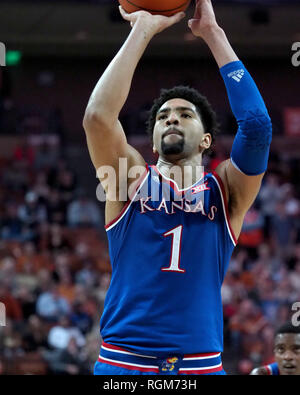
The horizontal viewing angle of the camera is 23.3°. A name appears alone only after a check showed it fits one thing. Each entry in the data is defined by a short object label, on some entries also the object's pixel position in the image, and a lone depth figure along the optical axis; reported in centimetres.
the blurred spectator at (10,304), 1066
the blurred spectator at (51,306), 1097
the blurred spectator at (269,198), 1509
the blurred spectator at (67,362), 980
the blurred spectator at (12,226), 1367
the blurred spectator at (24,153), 1664
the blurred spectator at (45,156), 1672
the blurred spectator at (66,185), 1521
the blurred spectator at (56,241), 1331
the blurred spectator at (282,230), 1455
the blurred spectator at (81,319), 1083
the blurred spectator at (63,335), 1036
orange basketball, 372
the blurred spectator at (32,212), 1397
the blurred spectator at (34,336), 1017
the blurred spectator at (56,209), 1447
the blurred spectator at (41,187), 1477
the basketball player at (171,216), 345
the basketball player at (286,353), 550
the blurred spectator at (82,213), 1493
